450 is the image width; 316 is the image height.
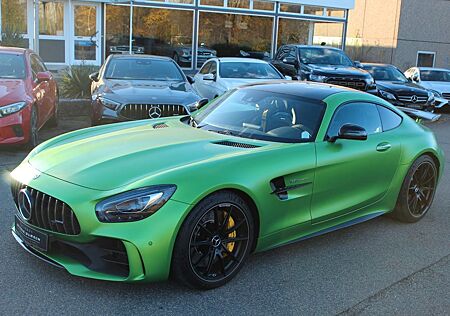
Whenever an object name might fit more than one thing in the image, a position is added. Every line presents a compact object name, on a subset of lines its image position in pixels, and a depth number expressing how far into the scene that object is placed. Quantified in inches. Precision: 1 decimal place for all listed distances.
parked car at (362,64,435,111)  580.1
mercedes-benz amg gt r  135.1
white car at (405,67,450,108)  659.6
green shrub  511.4
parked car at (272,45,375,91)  553.3
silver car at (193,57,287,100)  474.3
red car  296.2
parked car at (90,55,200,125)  340.6
